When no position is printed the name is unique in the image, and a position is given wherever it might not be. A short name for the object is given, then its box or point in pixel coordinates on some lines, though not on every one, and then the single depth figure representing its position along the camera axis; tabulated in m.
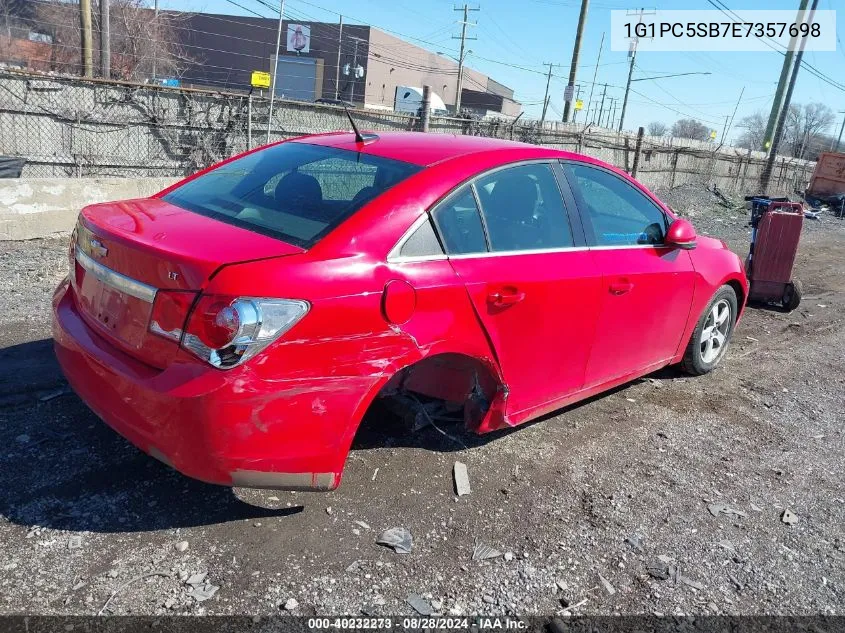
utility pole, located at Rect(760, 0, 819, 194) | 25.44
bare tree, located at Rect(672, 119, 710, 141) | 89.84
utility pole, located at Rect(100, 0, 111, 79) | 14.11
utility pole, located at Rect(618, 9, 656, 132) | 48.92
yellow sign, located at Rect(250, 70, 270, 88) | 11.83
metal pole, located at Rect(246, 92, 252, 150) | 10.57
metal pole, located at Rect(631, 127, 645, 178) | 15.76
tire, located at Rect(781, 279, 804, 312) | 7.74
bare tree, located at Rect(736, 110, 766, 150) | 78.81
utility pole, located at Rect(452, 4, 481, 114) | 61.83
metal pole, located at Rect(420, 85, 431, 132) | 11.17
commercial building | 48.84
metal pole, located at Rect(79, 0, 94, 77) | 12.73
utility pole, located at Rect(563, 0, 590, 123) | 19.44
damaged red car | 2.55
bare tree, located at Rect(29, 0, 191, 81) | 23.95
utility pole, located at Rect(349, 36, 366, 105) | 49.78
